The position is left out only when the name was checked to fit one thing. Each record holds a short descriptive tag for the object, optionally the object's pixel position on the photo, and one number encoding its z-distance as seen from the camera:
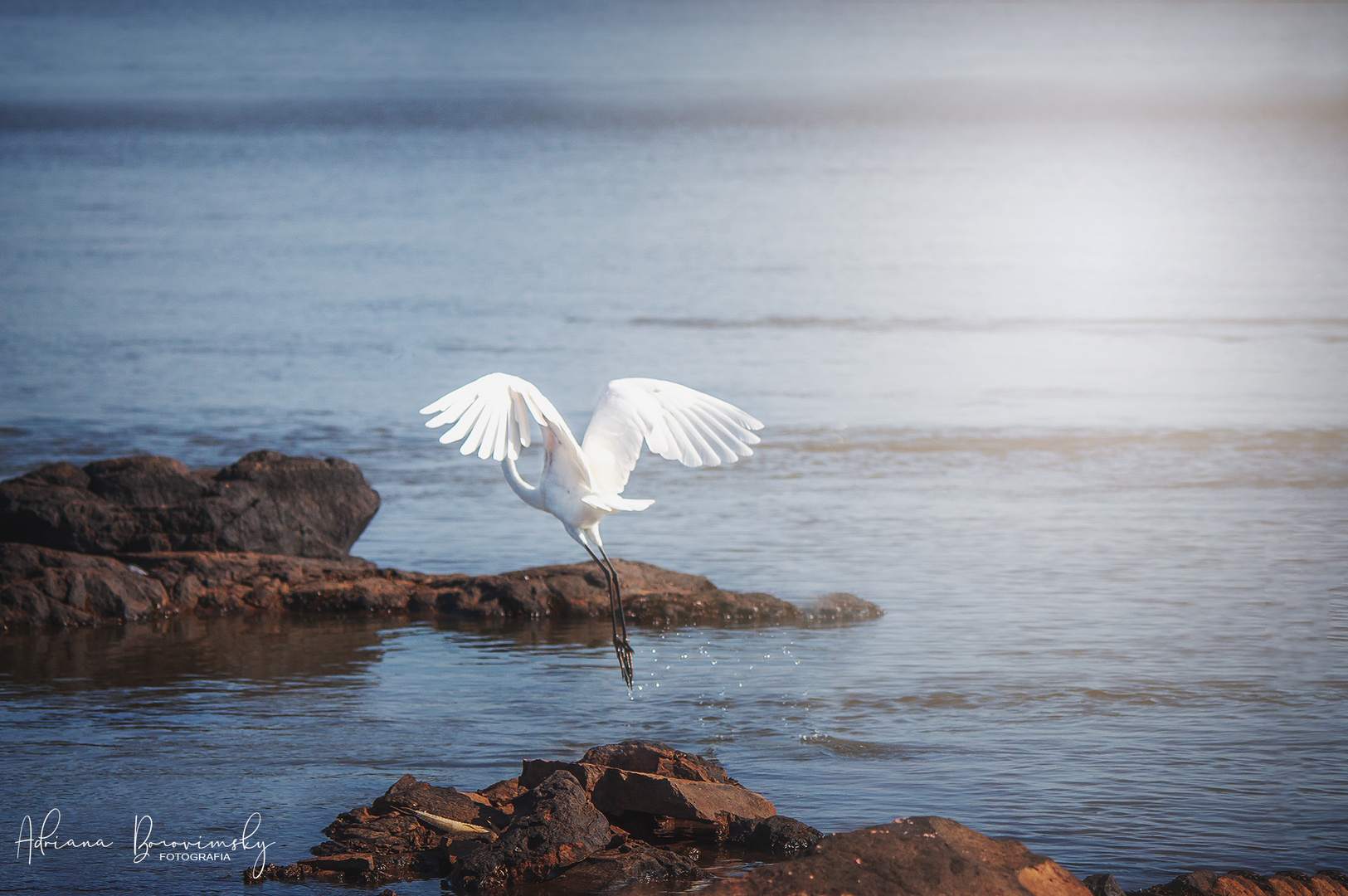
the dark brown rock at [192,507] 26.30
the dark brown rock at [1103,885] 13.27
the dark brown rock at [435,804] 15.65
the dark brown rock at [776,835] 15.16
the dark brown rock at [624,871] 14.49
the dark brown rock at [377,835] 15.21
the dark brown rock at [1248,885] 13.64
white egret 16.81
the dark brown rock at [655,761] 15.95
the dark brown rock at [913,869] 12.48
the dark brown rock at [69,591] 24.47
